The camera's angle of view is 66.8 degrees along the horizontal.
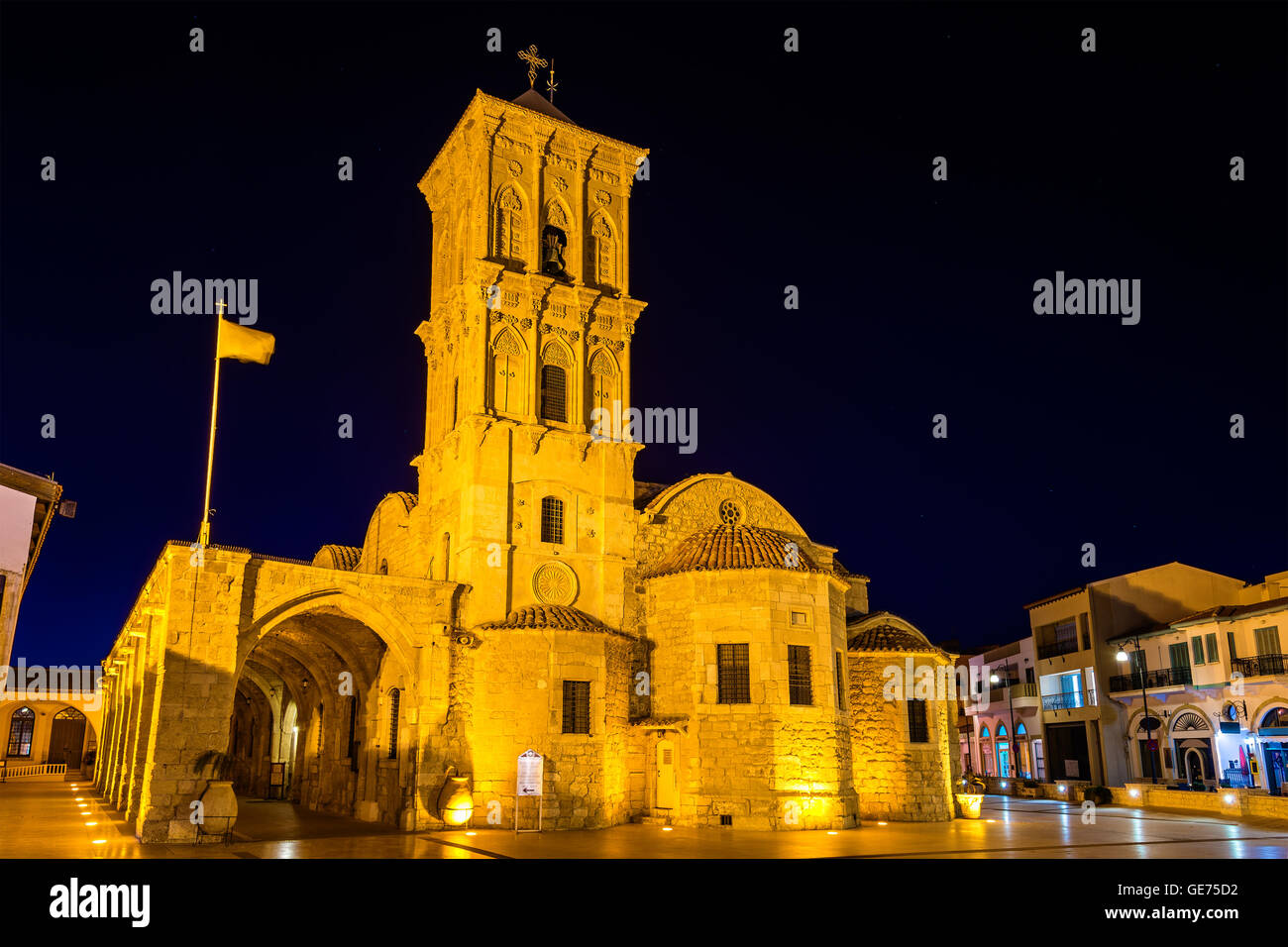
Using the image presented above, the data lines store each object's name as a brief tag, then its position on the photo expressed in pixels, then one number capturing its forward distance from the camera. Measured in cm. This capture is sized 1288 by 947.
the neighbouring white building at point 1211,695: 3678
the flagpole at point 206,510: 2206
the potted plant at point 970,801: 2852
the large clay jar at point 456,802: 2364
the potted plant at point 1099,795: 3566
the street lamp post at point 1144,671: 4158
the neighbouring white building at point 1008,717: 5209
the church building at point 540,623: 2380
